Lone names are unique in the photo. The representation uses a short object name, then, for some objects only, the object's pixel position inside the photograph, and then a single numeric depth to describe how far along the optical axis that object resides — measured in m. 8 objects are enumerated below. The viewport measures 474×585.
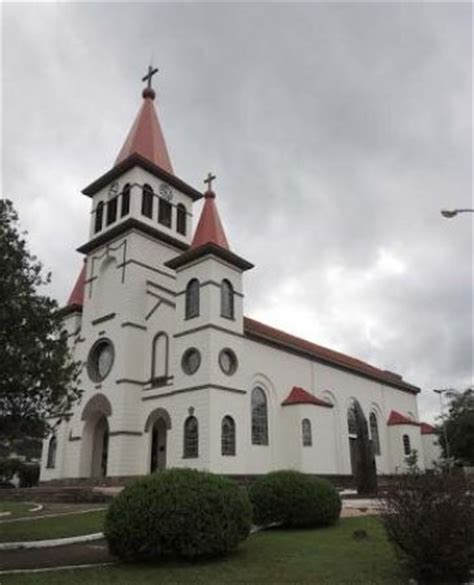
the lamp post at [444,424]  53.51
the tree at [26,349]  11.83
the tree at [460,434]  54.06
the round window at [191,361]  28.80
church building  28.67
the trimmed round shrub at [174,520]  9.97
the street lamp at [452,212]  14.62
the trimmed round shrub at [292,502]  14.37
